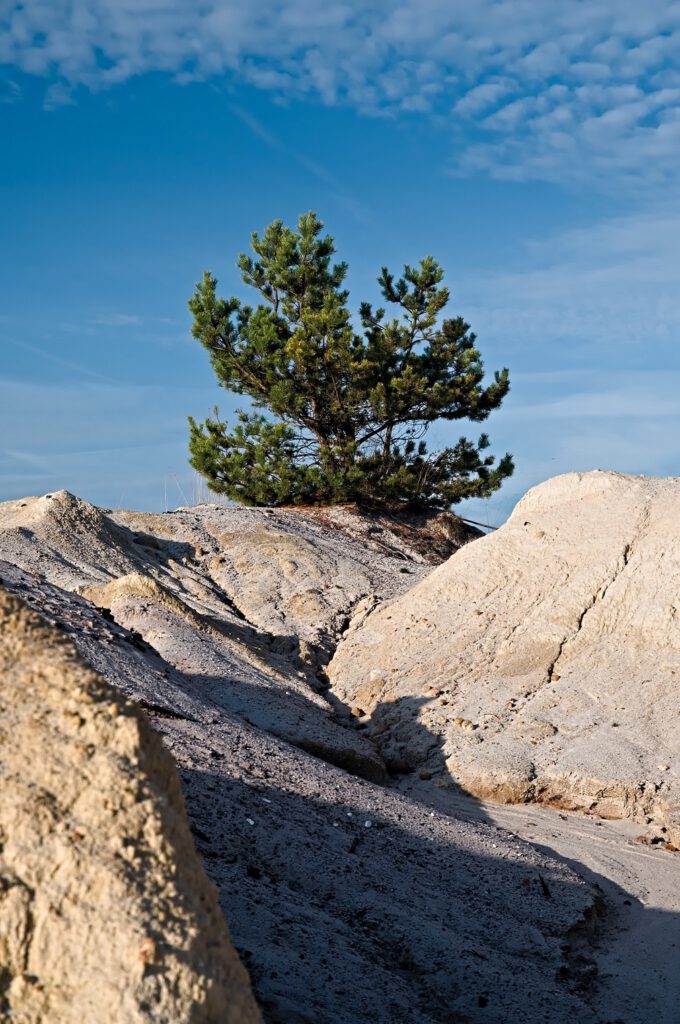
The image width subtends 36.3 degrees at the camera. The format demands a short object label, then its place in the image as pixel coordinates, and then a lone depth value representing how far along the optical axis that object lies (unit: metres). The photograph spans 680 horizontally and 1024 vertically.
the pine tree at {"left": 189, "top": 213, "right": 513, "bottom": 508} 20.88
